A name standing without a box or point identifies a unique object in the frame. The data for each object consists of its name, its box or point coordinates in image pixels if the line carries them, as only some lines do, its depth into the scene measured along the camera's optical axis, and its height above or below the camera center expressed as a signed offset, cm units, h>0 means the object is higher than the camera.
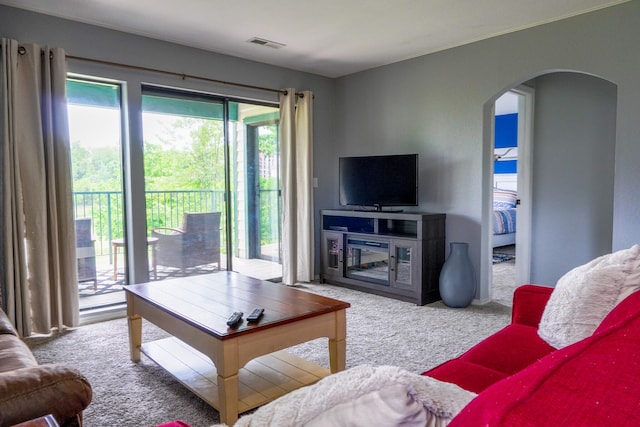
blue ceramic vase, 385 -83
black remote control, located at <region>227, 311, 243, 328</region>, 195 -60
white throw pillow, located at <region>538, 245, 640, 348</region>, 148 -40
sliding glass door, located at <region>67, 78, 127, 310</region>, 366 +2
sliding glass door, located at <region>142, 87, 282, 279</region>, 412 +3
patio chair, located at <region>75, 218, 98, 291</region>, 376 -54
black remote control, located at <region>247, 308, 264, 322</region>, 200 -60
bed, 693 -59
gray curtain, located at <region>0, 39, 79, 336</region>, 310 -3
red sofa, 39 -20
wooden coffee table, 190 -71
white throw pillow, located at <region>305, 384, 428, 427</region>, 54 -28
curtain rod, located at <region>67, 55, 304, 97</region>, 350 +103
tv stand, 402 -67
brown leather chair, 107 -53
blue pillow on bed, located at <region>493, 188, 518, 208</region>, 759 -26
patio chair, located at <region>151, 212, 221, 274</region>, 423 -54
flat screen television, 425 +5
